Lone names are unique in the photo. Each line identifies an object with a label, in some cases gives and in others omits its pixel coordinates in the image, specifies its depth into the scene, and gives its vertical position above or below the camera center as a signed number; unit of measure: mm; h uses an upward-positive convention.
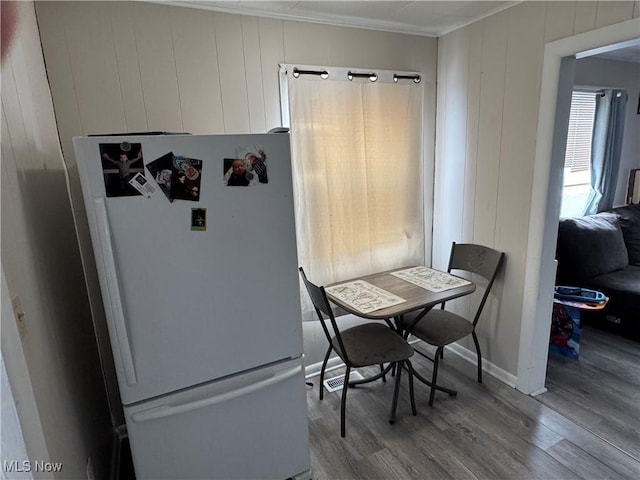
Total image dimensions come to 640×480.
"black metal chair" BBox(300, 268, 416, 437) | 2061 -1095
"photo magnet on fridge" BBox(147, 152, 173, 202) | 1282 -20
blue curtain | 3639 -17
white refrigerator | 1272 -476
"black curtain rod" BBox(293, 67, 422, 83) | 2230 +510
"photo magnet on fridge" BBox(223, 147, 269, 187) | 1389 -27
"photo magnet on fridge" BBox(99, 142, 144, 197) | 1226 +2
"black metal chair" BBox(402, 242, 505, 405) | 2322 -1089
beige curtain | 2328 -120
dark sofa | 2965 -1000
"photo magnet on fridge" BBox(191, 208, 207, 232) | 1358 -201
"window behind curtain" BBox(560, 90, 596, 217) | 3607 -95
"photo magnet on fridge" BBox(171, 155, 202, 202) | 1312 -52
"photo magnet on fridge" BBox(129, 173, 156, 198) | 1267 -64
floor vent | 2561 -1541
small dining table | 2049 -816
